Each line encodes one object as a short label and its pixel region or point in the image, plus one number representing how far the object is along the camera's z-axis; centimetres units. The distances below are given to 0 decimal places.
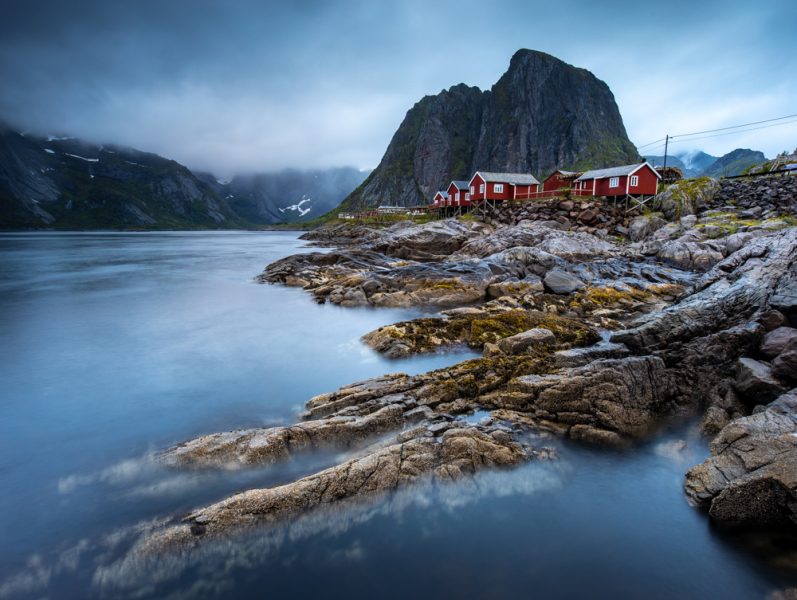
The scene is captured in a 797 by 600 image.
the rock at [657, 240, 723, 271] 3494
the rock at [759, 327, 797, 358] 1237
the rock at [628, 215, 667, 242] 4784
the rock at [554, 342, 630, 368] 1388
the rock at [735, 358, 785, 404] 1119
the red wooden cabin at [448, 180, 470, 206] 7319
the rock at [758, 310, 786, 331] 1377
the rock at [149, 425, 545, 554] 797
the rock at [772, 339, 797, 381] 1123
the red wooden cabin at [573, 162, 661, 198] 5331
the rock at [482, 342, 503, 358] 1572
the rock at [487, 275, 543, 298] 2798
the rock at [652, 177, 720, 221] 5044
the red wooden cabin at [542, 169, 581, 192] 6831
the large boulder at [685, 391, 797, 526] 778
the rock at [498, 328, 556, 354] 1576
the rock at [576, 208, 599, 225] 5306
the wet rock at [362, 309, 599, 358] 1805
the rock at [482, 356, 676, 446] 1131
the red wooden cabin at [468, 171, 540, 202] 6569
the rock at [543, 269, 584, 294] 2692
